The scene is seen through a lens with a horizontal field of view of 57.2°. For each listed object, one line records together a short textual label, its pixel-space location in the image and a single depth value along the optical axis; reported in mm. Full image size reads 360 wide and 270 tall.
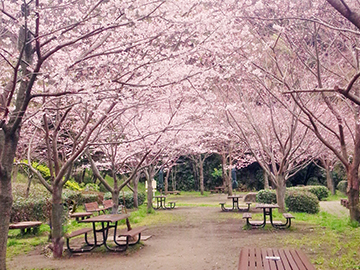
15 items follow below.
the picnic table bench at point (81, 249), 6402
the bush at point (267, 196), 14109
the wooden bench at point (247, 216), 8902
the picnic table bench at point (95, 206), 10395
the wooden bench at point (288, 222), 8523
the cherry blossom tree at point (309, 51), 7762
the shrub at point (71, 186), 16141
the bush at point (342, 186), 19969
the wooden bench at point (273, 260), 3467
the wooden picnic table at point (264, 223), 8945
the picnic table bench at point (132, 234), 6387
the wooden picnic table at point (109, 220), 6421
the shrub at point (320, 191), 17125
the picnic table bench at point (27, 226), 8289
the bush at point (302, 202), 12102
